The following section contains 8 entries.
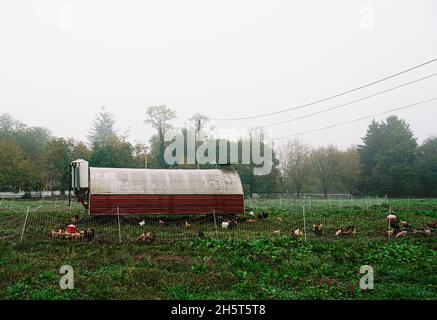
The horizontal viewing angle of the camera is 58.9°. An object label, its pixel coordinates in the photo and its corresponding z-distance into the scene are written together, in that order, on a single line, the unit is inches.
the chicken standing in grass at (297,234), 705.5
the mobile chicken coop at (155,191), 989.2
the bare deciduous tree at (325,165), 3203.7
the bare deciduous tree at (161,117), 2847.0
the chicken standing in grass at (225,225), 882.1
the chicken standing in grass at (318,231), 746.1
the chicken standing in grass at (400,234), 704.9
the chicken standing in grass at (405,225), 809.5
